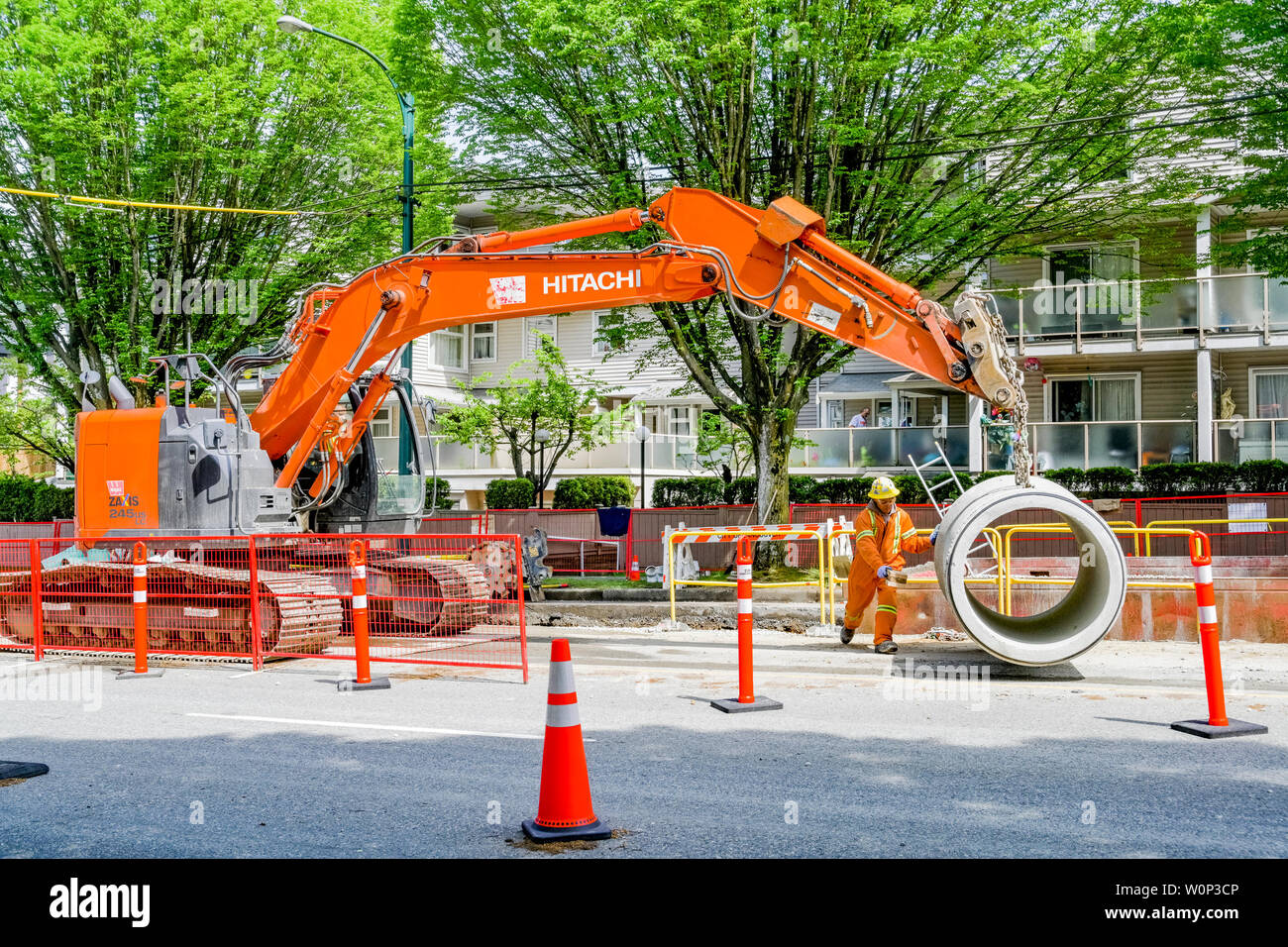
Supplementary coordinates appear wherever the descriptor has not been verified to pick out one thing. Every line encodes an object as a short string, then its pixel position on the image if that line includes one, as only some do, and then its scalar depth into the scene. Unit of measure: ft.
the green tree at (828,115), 56.44
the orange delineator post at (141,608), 38.17
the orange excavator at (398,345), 37.01
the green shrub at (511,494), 97.40
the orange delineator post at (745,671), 29.73
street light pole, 68.85
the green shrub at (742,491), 83.87
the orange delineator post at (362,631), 34.96
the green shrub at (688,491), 89.45
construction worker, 40.16
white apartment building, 83.71
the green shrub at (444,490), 54.58
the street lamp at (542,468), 90.43
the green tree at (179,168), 73.61
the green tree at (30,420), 99.45
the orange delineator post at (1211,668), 26.11
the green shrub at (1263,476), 75.72
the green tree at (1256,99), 52.65
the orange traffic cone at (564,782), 18.20
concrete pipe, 32.96
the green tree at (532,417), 93.50
